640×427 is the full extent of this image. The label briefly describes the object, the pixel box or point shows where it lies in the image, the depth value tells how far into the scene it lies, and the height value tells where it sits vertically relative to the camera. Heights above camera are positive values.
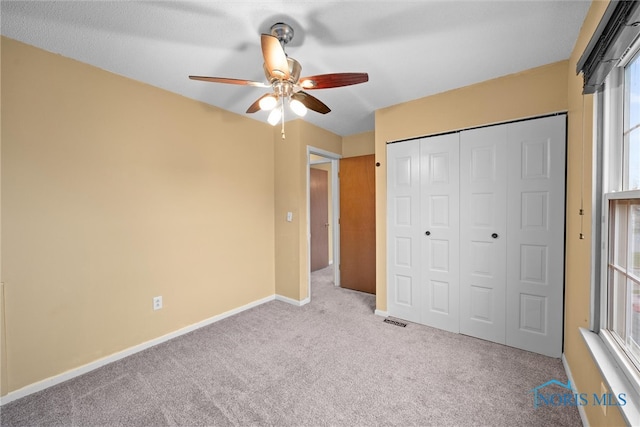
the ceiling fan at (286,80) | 1.41 +0.80
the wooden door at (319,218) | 4.89 -0.20
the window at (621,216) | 1.10 -0.05
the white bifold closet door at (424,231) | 2.47 -0.24
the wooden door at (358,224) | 3.68 -0.24
